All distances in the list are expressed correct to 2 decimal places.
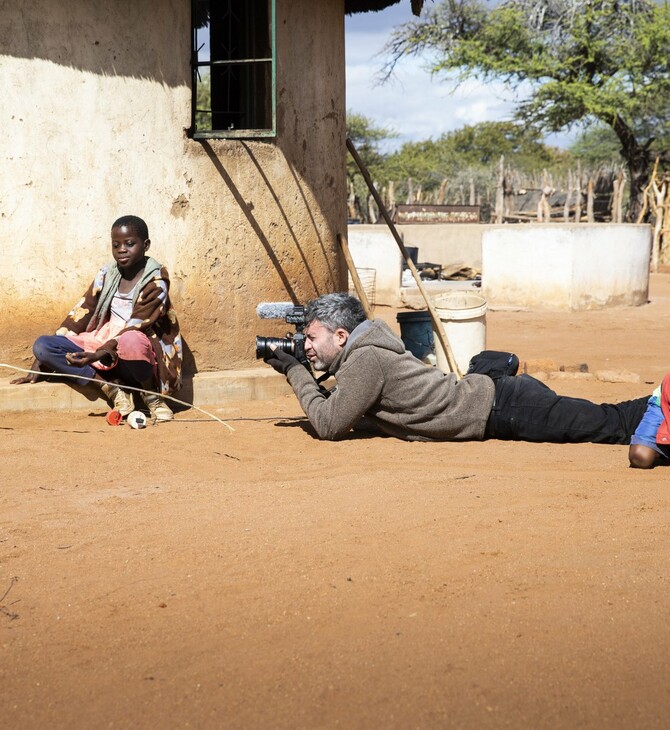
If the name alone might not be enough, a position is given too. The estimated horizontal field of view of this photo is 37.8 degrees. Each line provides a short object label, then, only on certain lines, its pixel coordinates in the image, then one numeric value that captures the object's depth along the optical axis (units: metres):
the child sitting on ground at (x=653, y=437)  4.38
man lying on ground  4.85
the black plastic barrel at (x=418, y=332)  7.87
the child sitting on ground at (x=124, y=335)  6.00
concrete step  6.11
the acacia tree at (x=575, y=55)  24.33
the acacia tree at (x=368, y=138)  40.06
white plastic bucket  7.94
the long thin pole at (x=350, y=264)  7.29
